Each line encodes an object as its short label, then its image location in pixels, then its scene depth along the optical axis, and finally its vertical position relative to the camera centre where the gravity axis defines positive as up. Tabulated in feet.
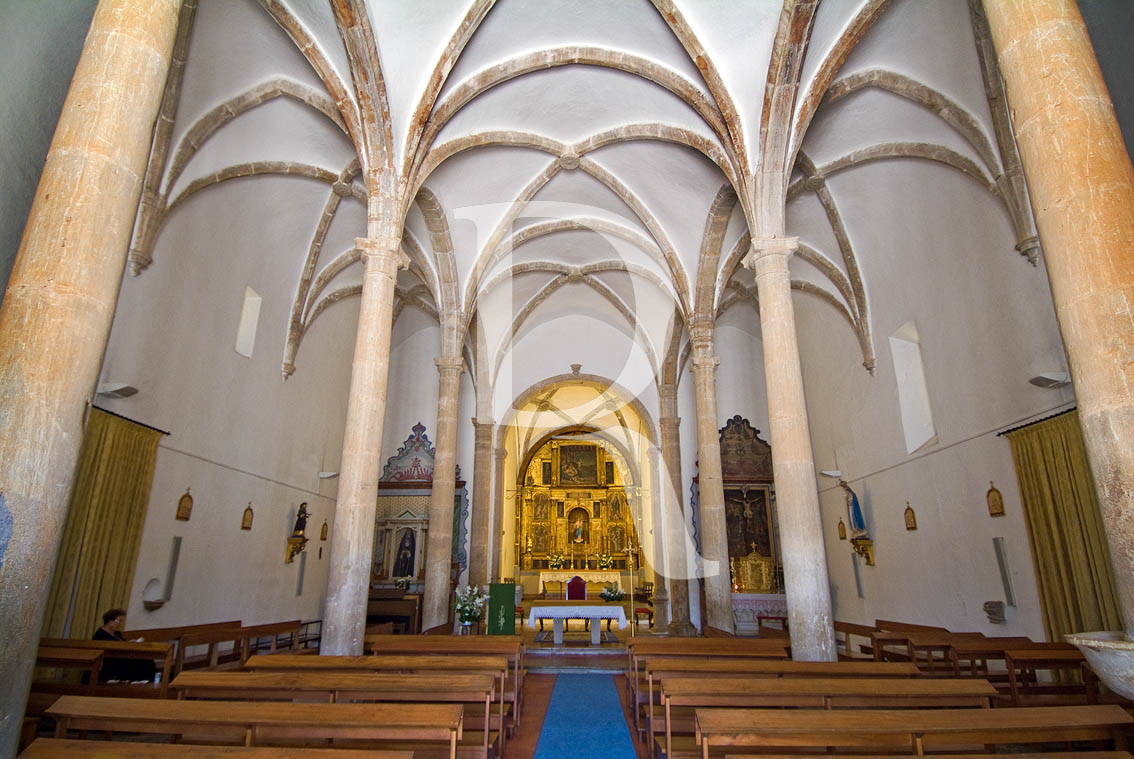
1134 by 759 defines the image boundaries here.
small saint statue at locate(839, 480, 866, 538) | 46.32 +5.06
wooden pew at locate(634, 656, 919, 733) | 17.44 -2.24
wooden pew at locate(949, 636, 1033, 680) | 22.74 -2.11
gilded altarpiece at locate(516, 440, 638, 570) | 99.60 +11.94
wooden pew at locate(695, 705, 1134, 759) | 11.23 -2.41
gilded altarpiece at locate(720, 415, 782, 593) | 56.13 +6.80
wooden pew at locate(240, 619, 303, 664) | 27.58 -2.03
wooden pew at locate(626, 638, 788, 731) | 22.80 -2.26
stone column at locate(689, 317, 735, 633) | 41.09 +6.62
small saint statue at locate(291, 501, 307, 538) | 47.09 +4.33
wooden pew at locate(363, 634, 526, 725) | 24.29 -2.32
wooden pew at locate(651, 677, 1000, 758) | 14.66 -2.36
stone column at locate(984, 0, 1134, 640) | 10.42 +6.49
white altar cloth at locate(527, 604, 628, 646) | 43.78 -1.72
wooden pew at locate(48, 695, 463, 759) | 11.78 -2.40
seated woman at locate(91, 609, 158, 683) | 22.77 -2.87
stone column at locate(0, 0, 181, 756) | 9.67 +4.75
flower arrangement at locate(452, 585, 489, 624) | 39.42 -1.28
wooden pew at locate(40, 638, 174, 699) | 19.63 -2.05
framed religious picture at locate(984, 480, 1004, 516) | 32.53 +4.25
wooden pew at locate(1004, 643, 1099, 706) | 19.88 -2.40
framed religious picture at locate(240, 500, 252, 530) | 41.32 +4.03
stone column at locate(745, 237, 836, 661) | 24.11 +4.62
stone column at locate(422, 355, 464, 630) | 40.96 +5.41
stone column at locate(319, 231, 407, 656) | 24.44 +4.91
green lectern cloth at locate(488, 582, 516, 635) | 43.78 -1.55
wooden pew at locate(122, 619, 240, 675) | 28.73 -2.19
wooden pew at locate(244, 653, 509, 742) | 18.40 -2.23
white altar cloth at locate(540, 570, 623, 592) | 89.81 +1.34
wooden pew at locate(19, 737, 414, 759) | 10.06 -2.60
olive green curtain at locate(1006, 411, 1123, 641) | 26.37 +2.44
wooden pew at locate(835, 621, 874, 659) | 30.78 -2.05
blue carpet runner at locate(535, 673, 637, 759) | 20.49 -5.05
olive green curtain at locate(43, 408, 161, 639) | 26.78 +2.50
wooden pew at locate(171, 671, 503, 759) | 15.14 -2.36
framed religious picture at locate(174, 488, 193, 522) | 34.96 +4.08
